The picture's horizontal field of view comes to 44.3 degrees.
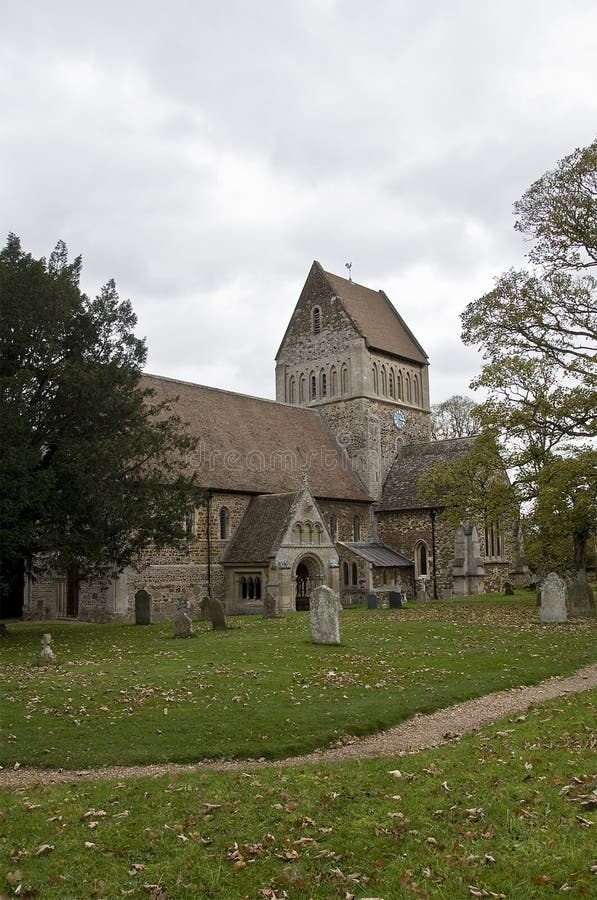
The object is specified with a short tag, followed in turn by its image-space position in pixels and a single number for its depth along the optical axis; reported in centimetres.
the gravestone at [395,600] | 2808
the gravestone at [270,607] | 2444
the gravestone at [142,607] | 2395
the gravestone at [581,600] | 2248
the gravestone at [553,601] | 2031
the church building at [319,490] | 2892
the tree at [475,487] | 2350
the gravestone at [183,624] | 1894
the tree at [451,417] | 5638
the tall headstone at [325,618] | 1616
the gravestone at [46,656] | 1437
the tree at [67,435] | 1784
